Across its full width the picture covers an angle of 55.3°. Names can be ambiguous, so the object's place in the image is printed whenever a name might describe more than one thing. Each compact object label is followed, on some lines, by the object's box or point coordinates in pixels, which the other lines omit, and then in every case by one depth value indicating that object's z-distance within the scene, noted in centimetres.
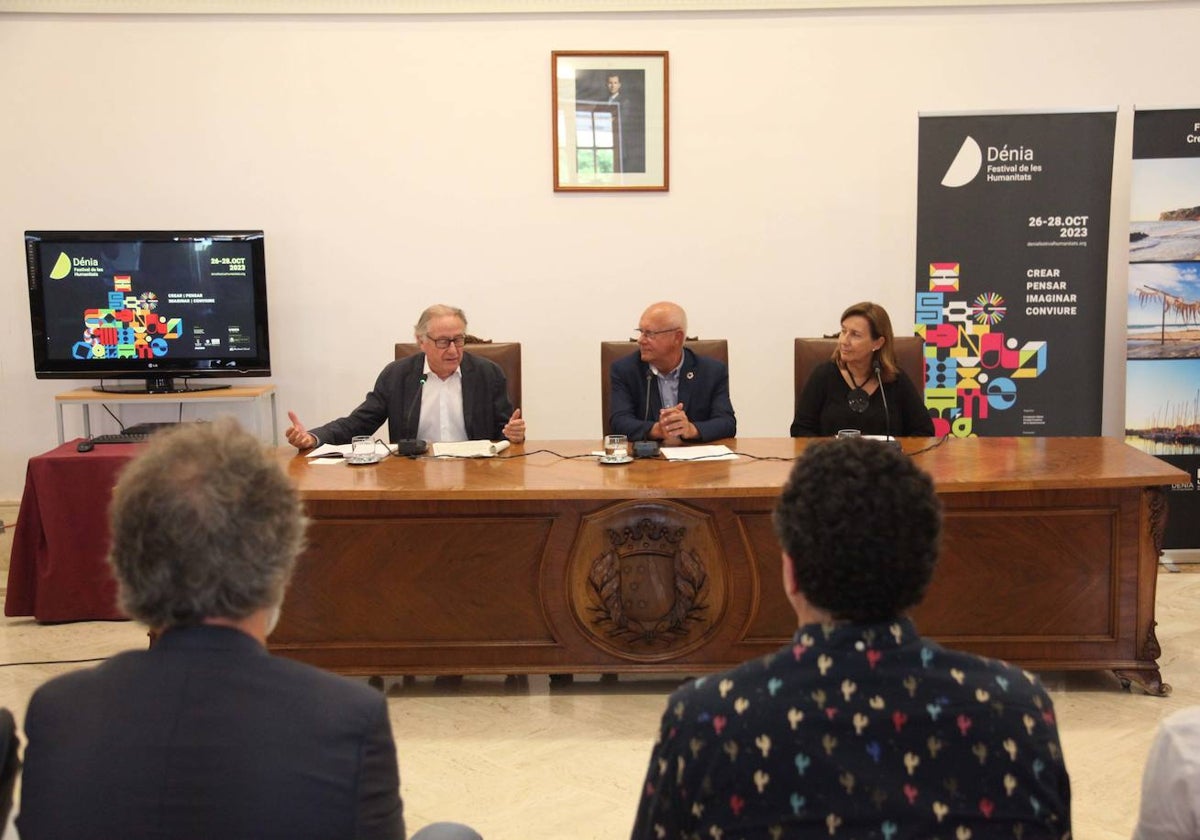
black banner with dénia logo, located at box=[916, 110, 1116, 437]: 475
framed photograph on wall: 491
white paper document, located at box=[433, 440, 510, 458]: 359
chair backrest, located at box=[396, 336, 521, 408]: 417
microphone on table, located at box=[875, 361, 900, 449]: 388
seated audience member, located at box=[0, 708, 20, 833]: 125
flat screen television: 468
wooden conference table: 314
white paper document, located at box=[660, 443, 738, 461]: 349
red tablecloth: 397
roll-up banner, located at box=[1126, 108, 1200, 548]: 460
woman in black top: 388
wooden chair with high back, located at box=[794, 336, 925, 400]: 406
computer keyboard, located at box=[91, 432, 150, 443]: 419
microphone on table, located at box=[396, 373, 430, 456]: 360
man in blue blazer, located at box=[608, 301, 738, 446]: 387
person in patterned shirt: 119
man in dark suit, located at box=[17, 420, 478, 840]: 113
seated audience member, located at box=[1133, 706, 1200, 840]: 135
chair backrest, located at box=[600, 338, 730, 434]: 416
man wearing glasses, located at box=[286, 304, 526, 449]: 398
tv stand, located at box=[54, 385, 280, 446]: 466
